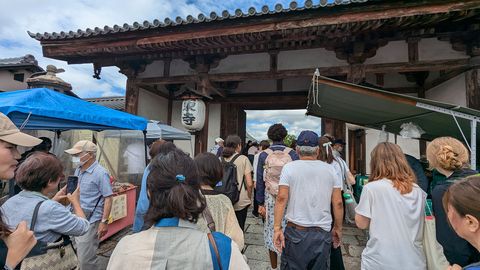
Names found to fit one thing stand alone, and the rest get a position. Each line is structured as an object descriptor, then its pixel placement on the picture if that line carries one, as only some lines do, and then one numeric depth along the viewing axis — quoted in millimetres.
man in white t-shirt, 2438
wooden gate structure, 4281
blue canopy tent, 3113
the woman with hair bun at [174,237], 1067
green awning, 2553
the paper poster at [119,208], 4668
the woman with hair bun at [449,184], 1697
